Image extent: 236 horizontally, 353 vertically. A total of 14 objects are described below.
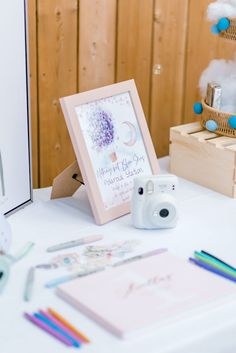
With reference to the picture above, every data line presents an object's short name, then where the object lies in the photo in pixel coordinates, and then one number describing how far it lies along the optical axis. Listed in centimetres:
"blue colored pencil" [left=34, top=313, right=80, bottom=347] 137
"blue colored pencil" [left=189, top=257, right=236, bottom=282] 159
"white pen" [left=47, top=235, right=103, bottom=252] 171
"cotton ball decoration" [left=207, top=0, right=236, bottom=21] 206
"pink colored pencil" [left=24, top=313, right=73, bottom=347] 138
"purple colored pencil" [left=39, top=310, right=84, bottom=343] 139
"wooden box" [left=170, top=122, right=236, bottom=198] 205
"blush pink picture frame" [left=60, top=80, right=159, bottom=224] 183
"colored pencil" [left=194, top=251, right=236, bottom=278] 161
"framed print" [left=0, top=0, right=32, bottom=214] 178
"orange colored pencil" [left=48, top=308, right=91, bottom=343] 139
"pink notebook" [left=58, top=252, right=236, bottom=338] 142
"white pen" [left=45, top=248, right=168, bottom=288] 156
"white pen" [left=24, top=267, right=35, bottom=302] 151
